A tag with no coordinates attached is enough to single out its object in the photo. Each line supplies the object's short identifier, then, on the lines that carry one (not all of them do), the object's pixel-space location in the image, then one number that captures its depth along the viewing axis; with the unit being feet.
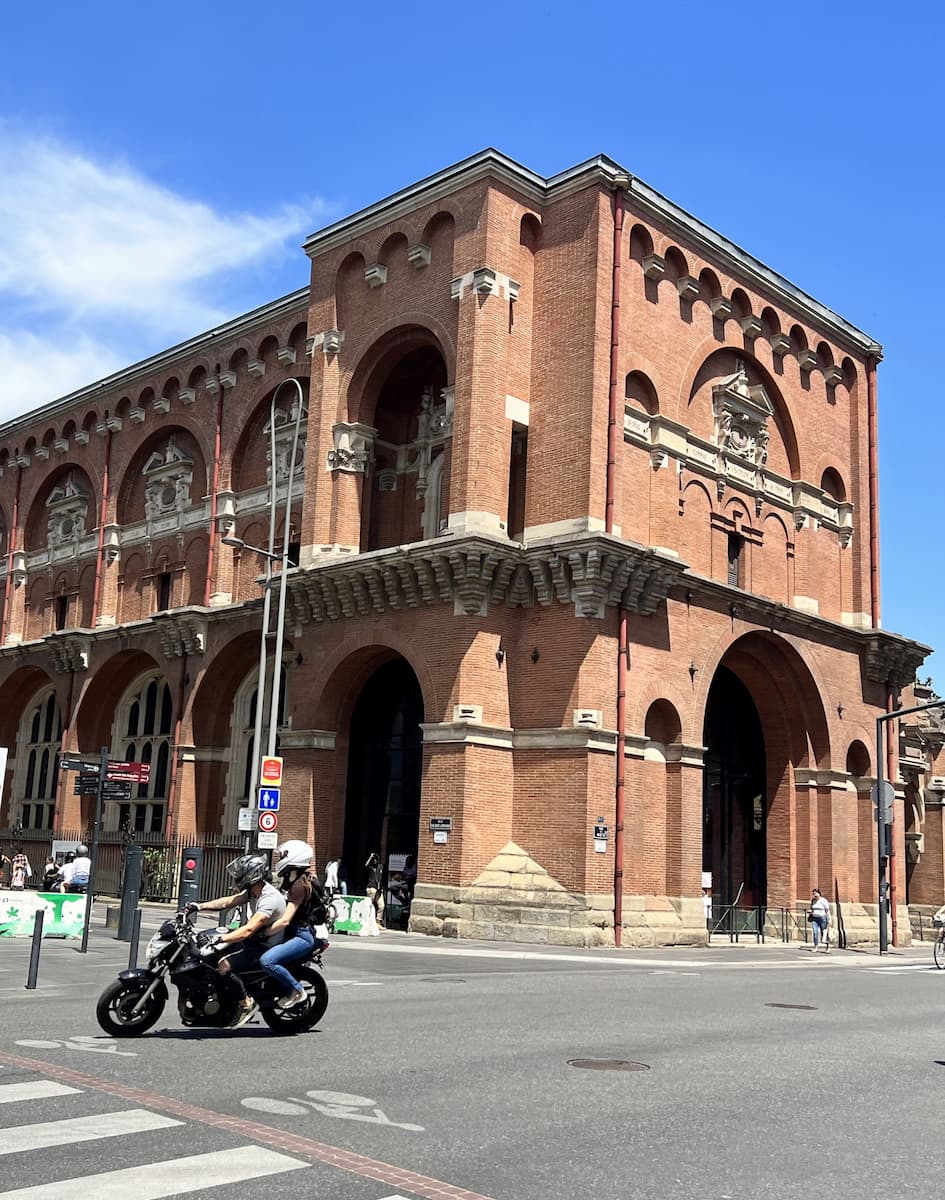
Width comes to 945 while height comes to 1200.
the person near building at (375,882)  96.63
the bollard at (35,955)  49.67
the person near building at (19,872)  118.32
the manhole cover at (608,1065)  32.71
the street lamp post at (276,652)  92.68
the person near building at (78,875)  94.94
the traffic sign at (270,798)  87.45
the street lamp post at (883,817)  102.06
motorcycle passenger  36.65
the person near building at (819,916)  102.73
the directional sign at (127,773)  76.59
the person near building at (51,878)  100.48
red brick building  92.58
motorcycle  35.60
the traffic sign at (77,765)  71.72
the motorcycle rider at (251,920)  35.99
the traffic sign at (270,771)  86.89
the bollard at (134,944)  51.93
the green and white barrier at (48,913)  78.33
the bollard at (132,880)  62.95
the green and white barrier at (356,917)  89.20
